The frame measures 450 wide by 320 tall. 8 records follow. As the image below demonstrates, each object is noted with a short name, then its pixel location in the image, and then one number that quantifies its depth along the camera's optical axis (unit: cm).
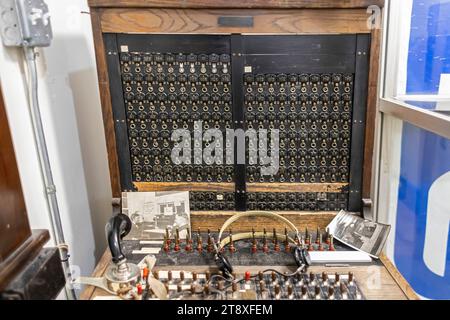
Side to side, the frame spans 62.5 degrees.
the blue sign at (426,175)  144
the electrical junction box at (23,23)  106
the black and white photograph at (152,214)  143
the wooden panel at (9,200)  93
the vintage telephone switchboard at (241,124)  127
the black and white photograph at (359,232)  131
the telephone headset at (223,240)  116
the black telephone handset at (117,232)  116
